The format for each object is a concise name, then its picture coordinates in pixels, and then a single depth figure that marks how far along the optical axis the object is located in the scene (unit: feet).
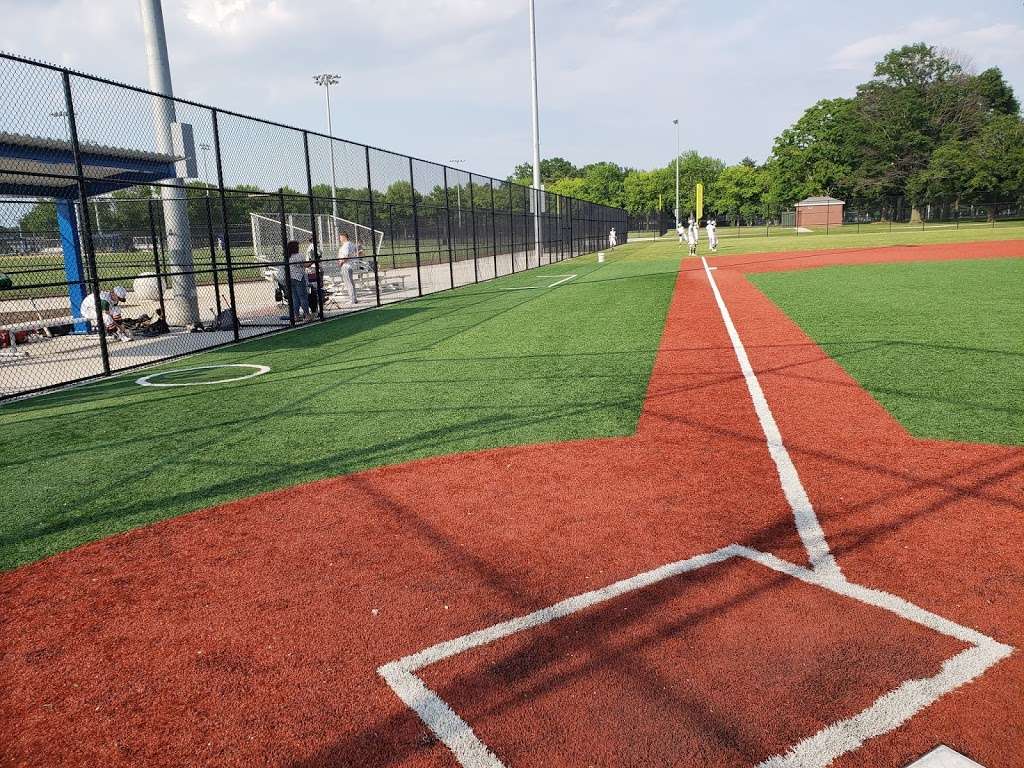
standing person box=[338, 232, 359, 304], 59.02
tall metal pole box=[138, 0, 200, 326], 45.24
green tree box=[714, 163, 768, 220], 356.18
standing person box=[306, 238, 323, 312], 53.85
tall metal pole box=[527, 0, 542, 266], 118.01
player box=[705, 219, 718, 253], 124.20
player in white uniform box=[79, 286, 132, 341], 44.45
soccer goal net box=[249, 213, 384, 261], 68.33
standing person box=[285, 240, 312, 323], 50.82
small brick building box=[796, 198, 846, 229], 259.80
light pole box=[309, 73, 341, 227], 183.21
